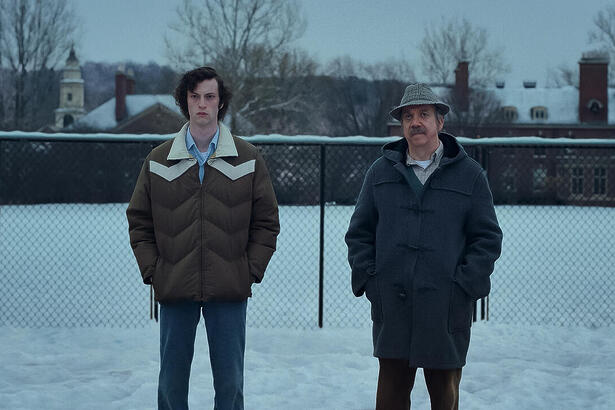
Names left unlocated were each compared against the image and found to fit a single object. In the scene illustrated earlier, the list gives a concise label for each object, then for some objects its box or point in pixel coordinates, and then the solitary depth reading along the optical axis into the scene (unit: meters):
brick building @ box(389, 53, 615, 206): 46.66
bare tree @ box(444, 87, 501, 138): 46.59
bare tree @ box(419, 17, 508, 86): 51.81
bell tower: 86.31
